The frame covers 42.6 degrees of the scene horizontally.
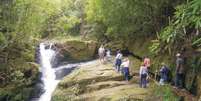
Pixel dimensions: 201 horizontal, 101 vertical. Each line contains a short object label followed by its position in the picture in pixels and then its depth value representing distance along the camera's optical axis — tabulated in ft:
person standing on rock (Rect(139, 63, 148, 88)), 46.38
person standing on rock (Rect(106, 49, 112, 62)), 67.15
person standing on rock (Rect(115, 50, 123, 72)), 55.52
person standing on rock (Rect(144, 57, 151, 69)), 50.34
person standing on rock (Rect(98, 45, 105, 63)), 65.19
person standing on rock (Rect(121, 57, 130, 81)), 50.46
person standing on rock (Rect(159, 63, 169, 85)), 46.39
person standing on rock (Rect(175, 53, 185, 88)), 43.98
